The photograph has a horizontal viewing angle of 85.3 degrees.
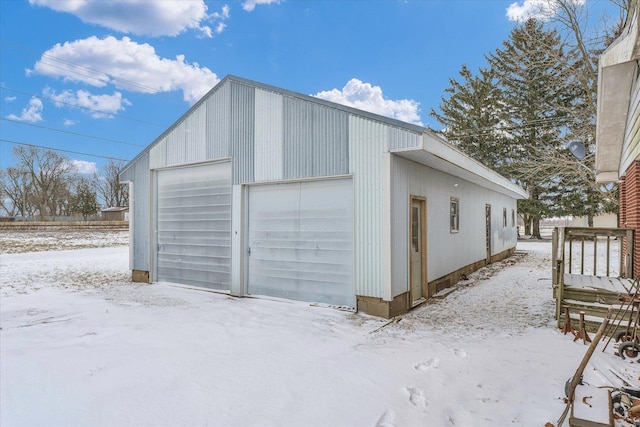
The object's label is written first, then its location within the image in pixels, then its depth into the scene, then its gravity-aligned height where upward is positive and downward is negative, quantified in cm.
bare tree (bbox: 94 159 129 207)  4975 +431
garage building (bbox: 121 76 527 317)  538 +26
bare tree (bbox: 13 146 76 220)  4444 +563
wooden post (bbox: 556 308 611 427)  219 -106
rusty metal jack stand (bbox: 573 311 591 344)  401 -139
